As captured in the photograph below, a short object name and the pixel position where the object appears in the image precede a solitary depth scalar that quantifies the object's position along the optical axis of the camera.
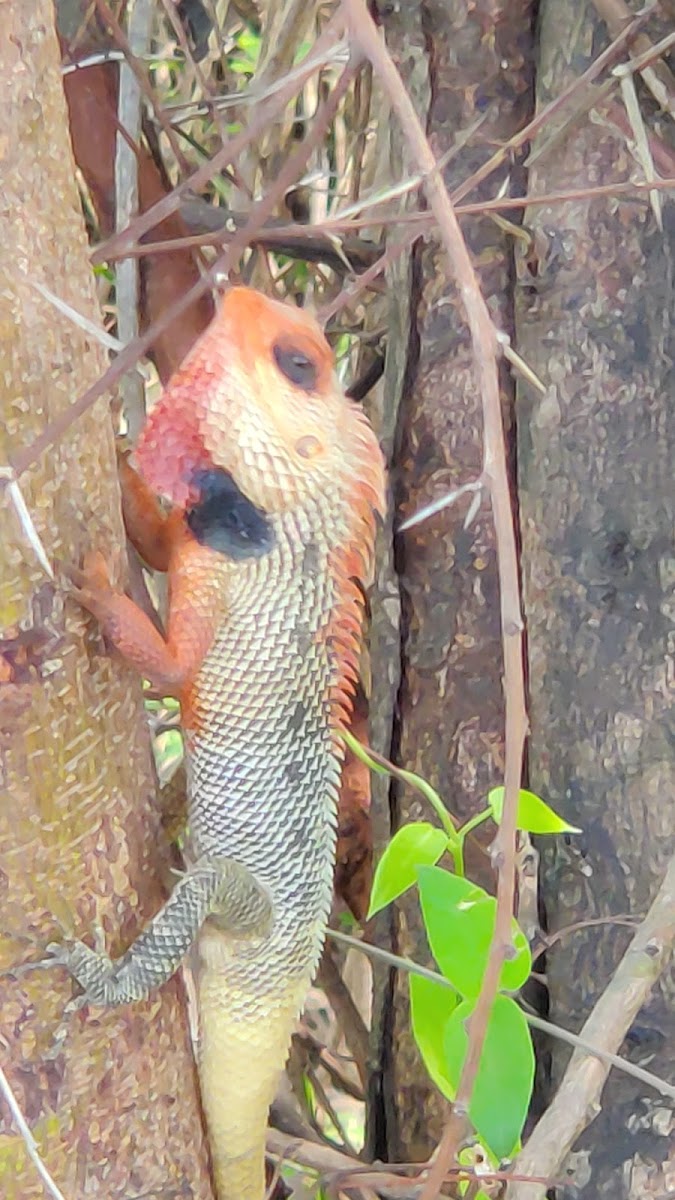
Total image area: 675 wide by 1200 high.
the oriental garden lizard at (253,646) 0.48
